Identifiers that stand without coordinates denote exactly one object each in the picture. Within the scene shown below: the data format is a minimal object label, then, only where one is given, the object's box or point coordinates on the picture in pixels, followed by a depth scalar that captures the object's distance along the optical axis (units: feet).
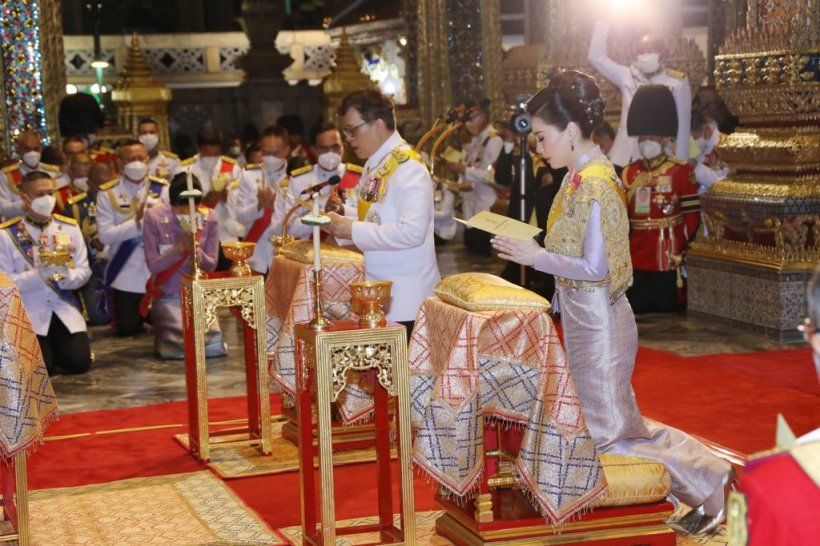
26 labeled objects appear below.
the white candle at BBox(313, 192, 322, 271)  13.98
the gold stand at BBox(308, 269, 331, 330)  13.75
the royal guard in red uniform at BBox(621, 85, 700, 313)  31.12
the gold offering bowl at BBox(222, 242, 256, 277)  19.86
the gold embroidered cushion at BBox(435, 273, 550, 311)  13.67
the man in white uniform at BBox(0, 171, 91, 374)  25.70
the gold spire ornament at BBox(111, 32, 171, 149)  51.47
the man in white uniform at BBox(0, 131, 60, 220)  34.17
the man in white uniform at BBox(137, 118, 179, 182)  38.55
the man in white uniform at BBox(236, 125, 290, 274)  33.60
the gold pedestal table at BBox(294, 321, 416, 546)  13.61
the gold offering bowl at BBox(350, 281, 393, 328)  13.92
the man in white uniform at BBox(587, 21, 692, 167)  33.50
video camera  23.20
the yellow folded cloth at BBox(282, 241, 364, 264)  20.02
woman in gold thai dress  14.19
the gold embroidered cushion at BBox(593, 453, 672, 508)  14.07
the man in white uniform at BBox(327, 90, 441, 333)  17.20
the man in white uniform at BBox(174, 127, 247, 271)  35.83
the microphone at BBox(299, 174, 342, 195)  15.28
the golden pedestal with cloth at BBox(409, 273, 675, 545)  13.47
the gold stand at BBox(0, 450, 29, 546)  15.30
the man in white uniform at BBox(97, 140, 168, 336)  31.22
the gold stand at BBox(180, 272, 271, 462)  19.72
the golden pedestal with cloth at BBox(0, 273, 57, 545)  15.23
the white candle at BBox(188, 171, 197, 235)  19.98
